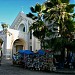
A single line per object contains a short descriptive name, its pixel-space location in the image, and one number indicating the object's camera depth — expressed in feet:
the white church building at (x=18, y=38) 56.49
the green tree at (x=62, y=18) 33.09
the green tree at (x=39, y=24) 38.05
